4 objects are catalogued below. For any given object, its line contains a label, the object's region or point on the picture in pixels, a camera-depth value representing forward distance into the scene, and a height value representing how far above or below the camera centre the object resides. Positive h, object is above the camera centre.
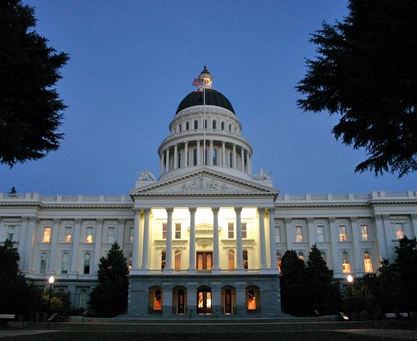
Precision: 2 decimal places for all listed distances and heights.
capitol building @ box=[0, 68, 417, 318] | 49.09 +8.78
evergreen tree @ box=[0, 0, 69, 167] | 17.72 +9.47
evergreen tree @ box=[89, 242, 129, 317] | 49.31 +1.66
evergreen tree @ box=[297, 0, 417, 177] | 16.55 +9.27
